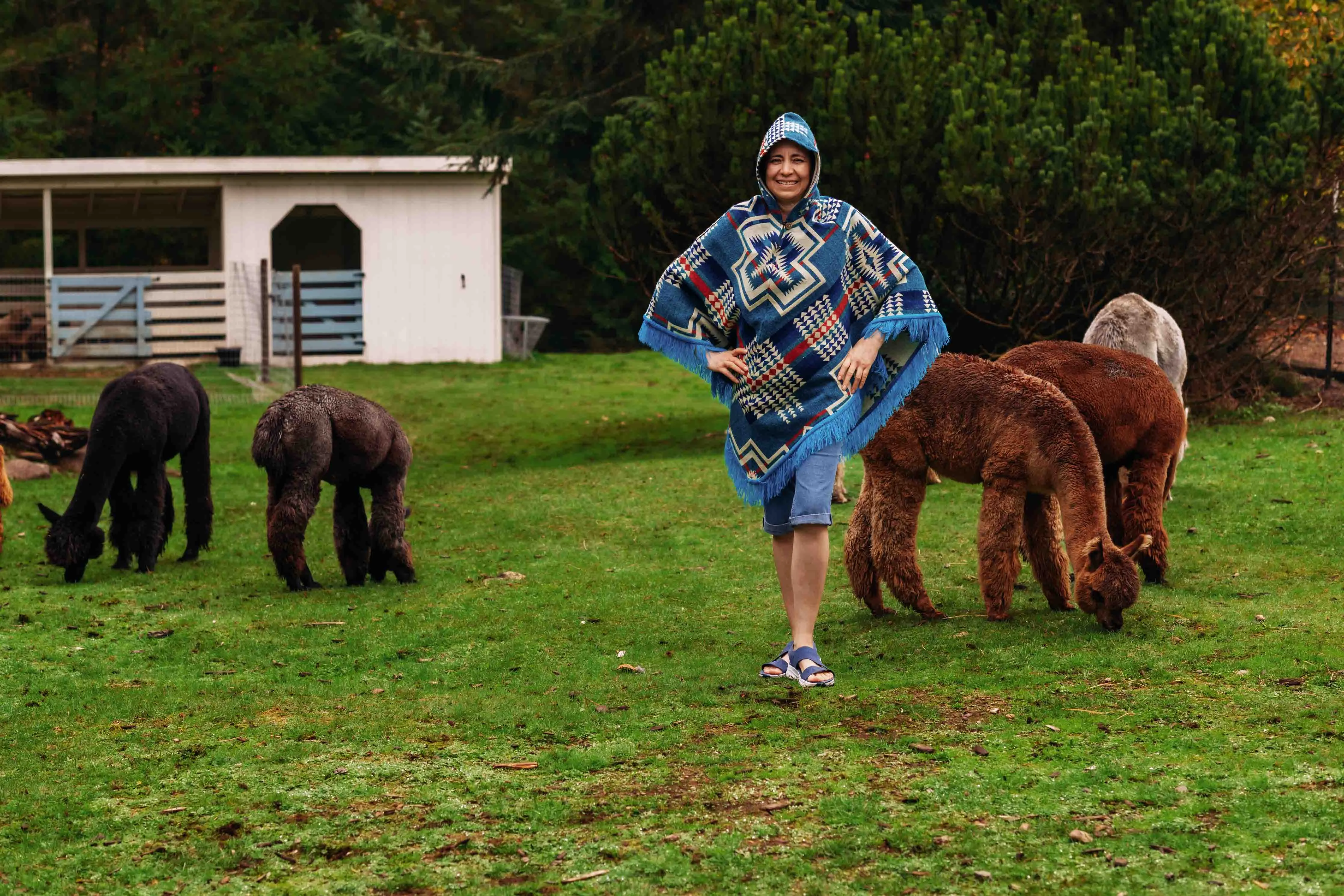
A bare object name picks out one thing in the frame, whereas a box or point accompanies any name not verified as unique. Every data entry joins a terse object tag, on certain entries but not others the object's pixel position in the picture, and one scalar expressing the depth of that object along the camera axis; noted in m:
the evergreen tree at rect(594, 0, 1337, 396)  15.02
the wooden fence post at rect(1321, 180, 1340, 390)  16.36
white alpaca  10.30
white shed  24.09
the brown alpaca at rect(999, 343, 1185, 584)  8.12
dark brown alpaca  9.00
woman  6.27
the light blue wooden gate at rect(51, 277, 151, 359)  23.58
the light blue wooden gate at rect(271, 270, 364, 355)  25.55
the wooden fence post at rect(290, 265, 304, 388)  17.41
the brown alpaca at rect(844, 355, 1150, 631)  7.34
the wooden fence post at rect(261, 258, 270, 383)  20.23
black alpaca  9.65
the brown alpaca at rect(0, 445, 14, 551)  10.38
